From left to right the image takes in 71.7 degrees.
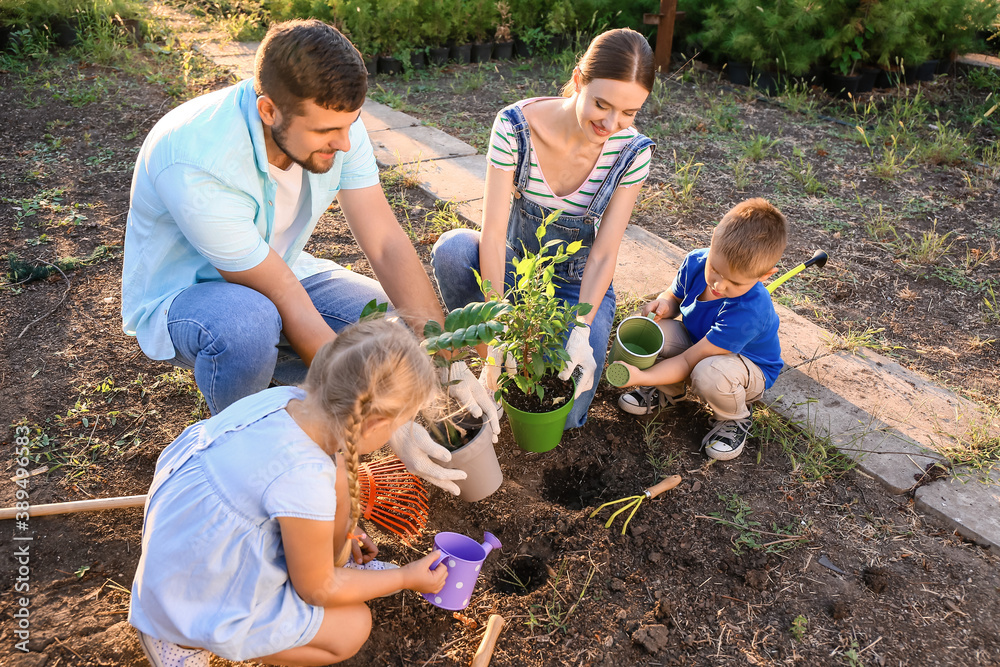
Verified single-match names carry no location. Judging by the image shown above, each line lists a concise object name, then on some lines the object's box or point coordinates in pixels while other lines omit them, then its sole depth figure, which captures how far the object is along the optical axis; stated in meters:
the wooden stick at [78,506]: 1.84
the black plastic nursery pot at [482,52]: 5.78
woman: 2.08
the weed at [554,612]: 1.70
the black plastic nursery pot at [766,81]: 5.17
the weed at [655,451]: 2.14
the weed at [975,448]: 2.12
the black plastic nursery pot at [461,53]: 5.72
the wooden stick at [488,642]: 1.58
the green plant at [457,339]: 1.52
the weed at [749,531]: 1.90
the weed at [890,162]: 3.87
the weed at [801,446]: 2.11
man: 1.65
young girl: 1.33
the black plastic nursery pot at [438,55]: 5.60
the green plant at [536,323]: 1.78
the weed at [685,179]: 3.60
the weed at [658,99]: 4.75
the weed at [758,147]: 4.09
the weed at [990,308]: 2.83
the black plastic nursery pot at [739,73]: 5.35
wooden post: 5.34
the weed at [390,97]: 4.70
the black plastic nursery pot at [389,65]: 5.38
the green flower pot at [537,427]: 1.95
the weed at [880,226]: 3.38
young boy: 2.06
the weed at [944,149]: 4.01
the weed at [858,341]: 2.60
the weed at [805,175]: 3.77
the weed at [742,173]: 3.79
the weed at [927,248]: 3.16
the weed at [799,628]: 1.68
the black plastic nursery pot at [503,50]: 5.86
